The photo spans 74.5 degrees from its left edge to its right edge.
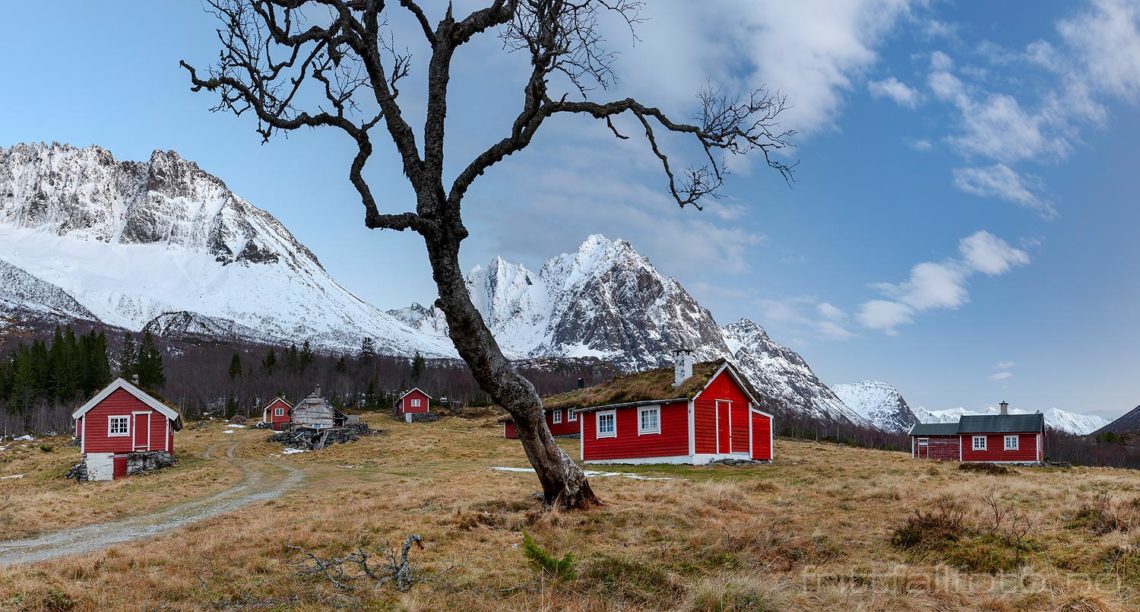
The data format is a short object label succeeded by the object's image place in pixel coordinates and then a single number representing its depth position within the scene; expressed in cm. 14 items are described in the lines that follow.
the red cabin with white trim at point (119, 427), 4656
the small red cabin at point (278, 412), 9475
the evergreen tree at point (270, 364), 16275
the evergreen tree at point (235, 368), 15562
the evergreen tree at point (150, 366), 11700
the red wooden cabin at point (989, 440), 6131
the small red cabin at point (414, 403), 10362
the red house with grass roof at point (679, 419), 3644
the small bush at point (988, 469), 2767
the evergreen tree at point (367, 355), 19500
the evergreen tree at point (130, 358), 11812
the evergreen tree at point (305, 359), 16650
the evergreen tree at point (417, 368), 15550
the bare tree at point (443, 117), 1229
